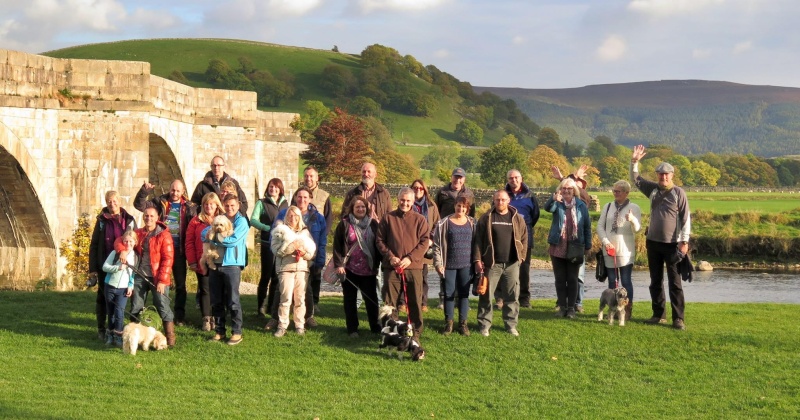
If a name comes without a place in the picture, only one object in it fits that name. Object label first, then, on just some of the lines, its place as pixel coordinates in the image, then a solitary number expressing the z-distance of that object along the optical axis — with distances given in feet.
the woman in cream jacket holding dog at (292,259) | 32.81
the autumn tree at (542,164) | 242.31
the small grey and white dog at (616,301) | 35.83
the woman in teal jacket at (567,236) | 37.52
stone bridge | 51.44
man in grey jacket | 35.63
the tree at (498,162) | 214.69
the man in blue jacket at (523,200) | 38.65
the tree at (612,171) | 359.66
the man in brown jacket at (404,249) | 32.63
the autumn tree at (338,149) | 172.14
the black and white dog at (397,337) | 31.07
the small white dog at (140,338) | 31.04
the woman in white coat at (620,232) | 36.37
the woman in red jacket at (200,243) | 33.09
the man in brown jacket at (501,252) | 34.30
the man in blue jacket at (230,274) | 32.32
